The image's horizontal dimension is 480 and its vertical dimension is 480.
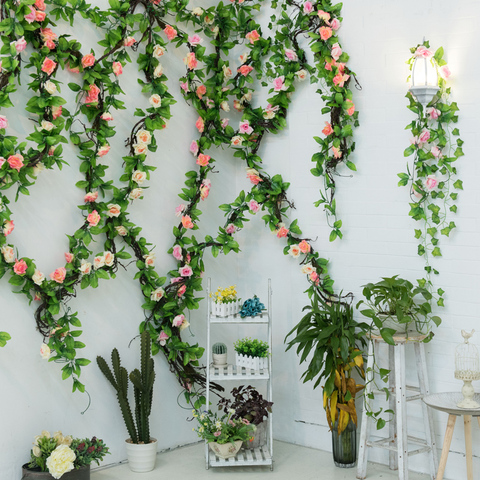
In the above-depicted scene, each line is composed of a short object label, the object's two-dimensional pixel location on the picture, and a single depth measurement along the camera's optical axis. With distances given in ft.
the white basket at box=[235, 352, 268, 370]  13.64
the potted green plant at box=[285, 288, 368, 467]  12.67
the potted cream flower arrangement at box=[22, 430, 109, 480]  11.44
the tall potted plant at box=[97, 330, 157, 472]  12.91
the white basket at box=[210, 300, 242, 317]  13.52
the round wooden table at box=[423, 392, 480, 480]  11.22
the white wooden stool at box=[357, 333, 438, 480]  12.01
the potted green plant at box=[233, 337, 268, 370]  13.65
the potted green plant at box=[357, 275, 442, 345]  11.97
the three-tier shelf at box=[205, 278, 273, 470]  13.12
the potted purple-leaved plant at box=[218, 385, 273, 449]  13.58
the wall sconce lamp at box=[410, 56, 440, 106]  11.82
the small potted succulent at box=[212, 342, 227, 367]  13.88
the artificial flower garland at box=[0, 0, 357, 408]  11.76
